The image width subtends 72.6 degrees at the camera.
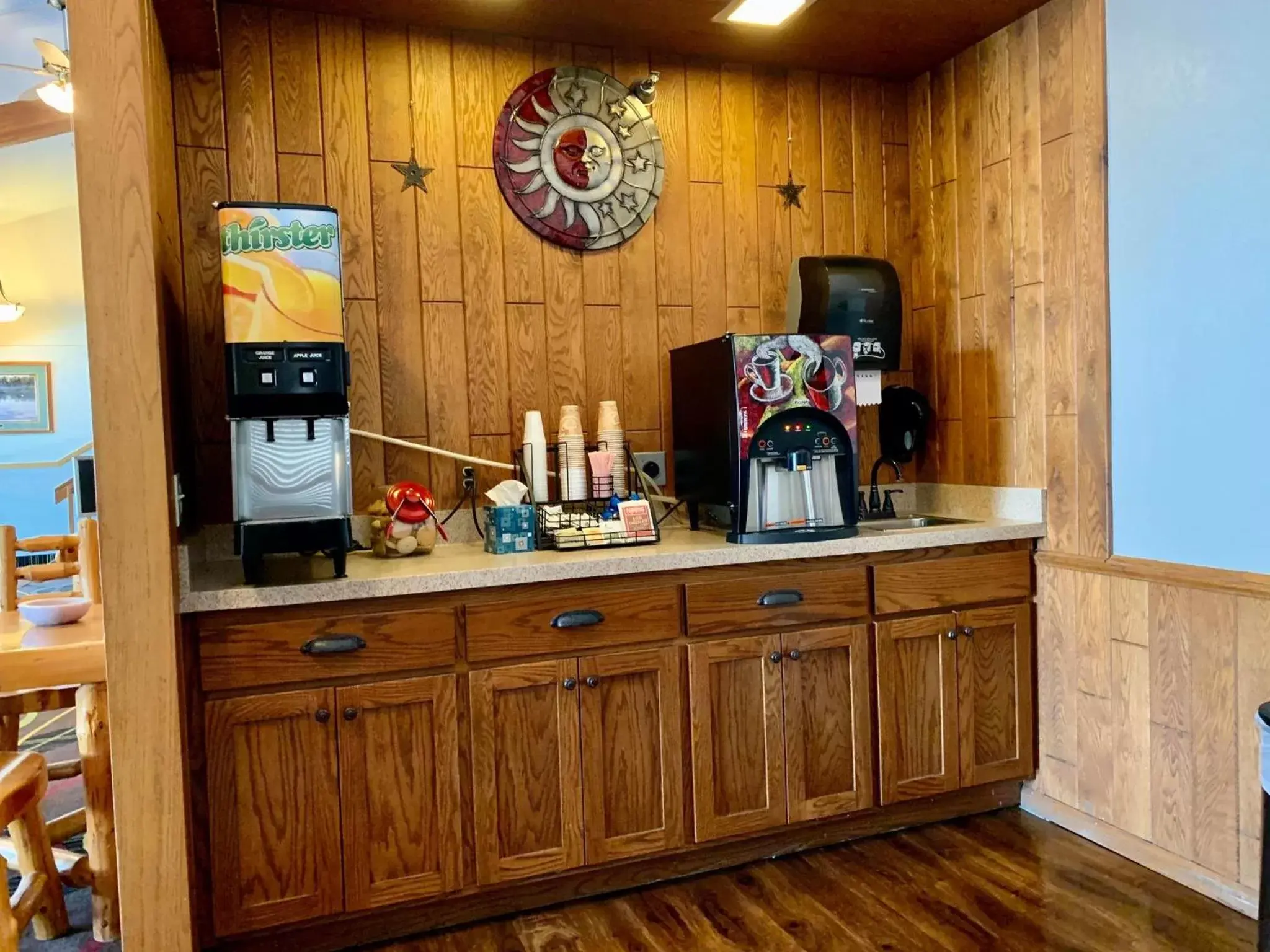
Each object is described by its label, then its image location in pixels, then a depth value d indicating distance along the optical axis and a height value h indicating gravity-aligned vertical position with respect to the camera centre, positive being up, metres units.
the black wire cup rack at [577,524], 2.31 -0.24
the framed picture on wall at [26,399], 7.52 +0.49
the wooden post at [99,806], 2.15 -0.92
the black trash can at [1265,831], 1.55 -0.79
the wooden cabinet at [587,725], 1.92 -0.73
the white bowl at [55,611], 2.29 -0.42
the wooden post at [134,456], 1.61 -0.01
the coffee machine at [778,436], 2.33 -0.02
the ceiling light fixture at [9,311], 6.70 +1.13
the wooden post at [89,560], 2.74 -0.35
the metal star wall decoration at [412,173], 2.50 +0.78
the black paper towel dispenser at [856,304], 2.65 +0.38
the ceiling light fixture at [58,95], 3.06 +1.28
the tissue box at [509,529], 2.30 -0.24
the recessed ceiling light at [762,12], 2.36 +1.15
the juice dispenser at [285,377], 1.82 +0.14
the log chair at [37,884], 2.06 -1.05
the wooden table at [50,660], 2.04 -0.49
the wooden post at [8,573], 2.69 -0.37
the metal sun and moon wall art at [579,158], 2.60 +0.85
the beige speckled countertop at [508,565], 1.89 -0.31
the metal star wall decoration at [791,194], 2.93 +0.79
